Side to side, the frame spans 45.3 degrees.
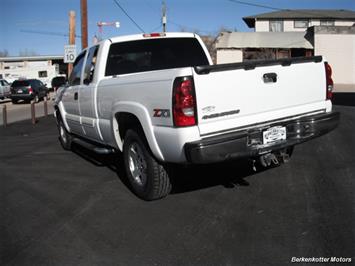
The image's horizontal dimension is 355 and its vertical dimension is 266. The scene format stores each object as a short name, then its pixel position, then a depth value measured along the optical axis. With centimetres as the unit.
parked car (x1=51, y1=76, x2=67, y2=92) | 867
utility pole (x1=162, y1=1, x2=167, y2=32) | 3506
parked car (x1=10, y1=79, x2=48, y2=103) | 2945
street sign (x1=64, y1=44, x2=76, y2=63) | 1900
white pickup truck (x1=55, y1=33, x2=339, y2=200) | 416
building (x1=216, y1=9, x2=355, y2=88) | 3353
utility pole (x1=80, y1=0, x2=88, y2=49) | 1855
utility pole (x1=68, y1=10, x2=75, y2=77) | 1889
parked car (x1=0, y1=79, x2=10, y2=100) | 3154
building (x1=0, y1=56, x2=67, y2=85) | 5122
